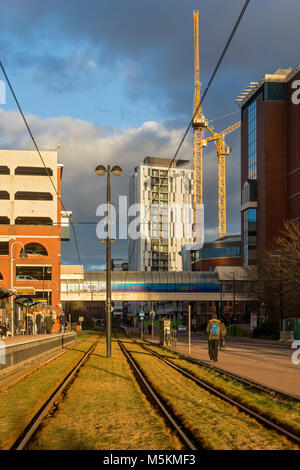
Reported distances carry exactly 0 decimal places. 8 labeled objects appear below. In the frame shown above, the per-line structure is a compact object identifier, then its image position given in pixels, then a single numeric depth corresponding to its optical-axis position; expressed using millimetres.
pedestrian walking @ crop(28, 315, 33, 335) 51844
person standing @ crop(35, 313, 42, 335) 51272
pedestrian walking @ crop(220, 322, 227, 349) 27656
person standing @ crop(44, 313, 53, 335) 49031
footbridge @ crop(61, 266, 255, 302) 101312
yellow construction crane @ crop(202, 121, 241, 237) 178625
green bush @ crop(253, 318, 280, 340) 56650
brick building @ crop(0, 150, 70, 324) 85812
